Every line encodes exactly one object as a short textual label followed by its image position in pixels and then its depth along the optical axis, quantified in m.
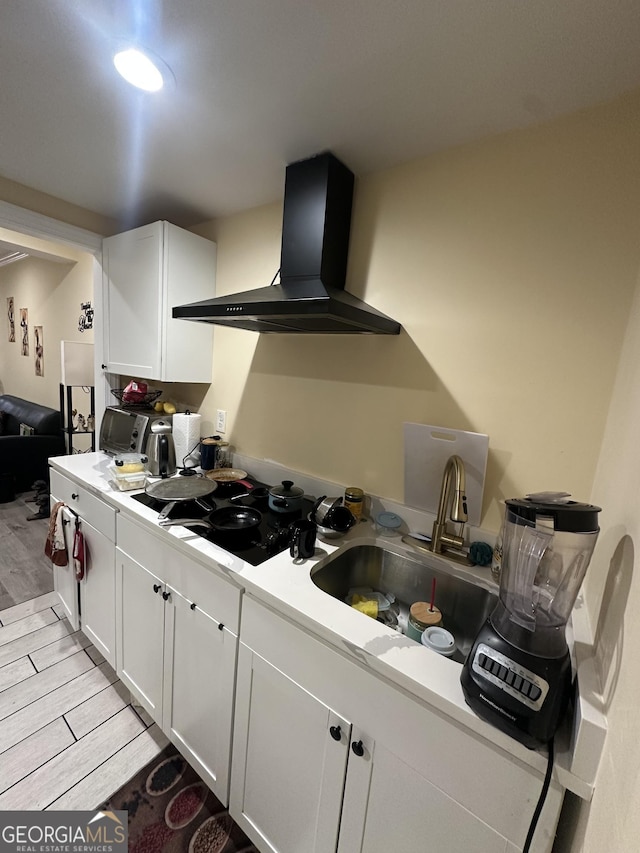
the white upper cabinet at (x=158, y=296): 1.80
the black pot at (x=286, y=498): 1.38
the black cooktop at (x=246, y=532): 1.15
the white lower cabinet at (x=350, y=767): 0.65
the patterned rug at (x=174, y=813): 1.10
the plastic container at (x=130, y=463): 1.59
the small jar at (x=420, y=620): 0.96
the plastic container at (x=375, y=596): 1.20
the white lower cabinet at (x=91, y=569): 1.54
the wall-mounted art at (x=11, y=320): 4.55
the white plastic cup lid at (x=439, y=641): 0.85
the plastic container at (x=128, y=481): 1.51
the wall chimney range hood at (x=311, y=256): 1.18
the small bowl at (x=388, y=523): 1.33
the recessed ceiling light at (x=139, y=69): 0.95
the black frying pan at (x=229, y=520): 1.22
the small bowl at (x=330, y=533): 1.24
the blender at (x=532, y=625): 0.59
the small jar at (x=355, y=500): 1.40
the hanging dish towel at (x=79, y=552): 1.65
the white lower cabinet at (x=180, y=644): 1.10
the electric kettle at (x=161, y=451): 1.70
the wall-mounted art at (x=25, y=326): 4.27
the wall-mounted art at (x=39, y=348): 4.06
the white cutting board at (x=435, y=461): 1.18
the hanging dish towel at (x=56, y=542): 1.74
